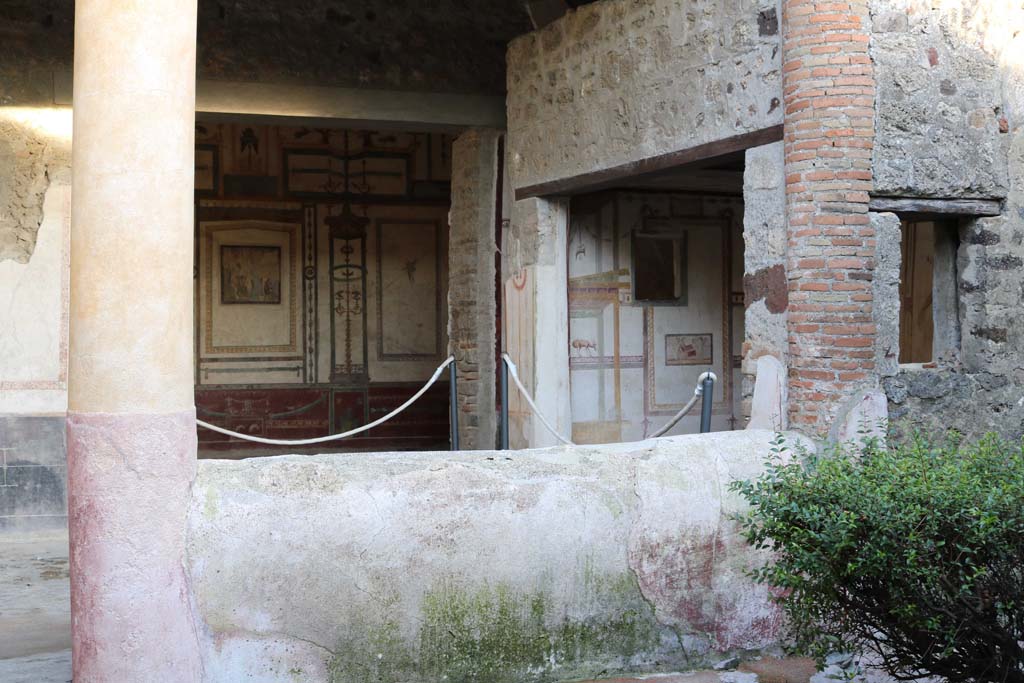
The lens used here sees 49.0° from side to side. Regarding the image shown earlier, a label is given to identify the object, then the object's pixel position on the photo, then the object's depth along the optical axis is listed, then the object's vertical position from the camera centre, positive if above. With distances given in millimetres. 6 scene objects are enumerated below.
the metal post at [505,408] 7523 -381
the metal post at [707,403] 5598 -249
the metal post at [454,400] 7223 -302
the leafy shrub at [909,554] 3148 -579
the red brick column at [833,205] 5262 +697
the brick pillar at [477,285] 8656 +528
